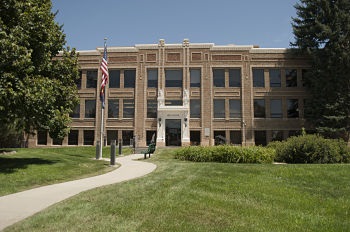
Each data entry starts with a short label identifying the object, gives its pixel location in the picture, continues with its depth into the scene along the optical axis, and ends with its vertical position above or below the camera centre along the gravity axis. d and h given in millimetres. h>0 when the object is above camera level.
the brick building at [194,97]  34125 +4594
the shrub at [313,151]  15344 -756
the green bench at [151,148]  19525 -856
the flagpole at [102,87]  18297 +3041
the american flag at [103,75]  18709 +3867
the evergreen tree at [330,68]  29281 +6941
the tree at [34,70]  10141 +2586
